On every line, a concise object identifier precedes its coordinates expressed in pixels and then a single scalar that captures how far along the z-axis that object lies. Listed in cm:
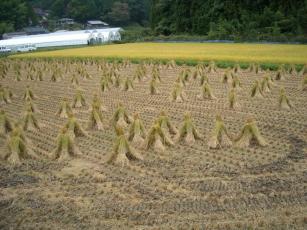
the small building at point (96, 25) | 9519
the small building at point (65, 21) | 10094
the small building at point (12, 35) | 7119
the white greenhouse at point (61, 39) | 6022
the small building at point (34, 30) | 7880
